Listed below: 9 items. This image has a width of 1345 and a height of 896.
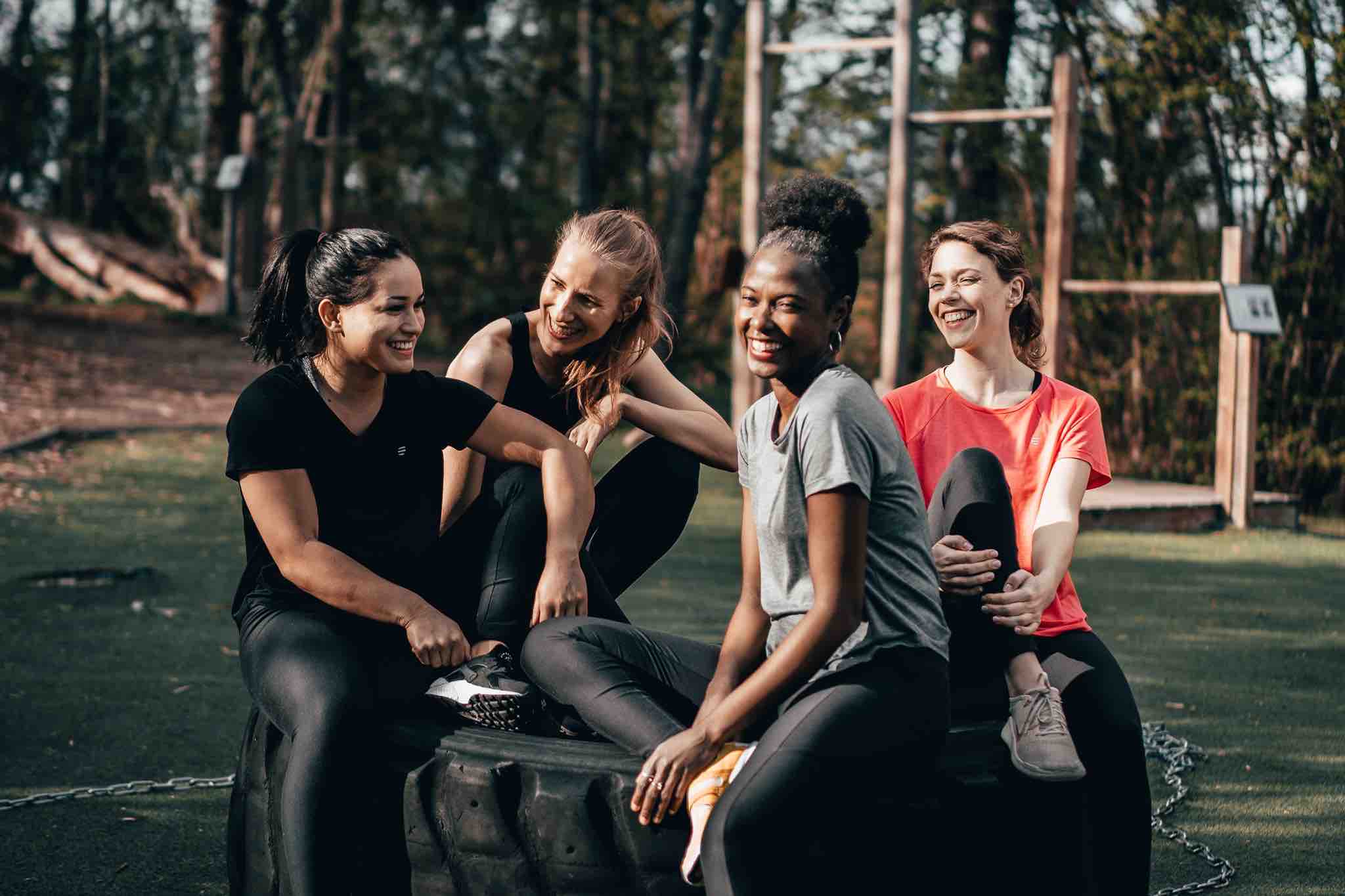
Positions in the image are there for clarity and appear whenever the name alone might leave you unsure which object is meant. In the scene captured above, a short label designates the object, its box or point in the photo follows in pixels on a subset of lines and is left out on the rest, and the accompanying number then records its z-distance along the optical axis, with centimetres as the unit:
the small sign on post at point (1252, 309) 795
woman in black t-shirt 247
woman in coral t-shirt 254
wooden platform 797
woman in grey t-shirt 213
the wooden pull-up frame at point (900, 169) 841
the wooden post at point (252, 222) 1573
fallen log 1697
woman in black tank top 319
